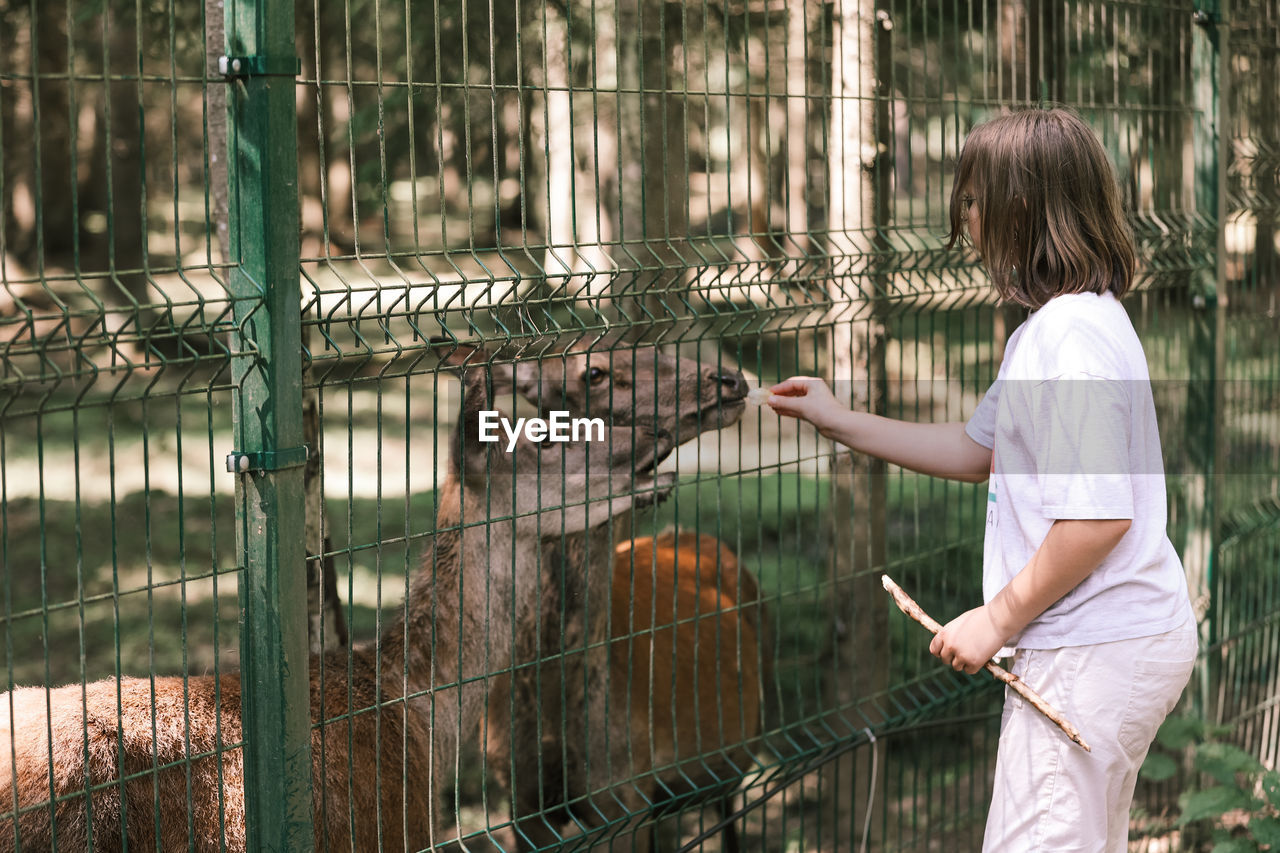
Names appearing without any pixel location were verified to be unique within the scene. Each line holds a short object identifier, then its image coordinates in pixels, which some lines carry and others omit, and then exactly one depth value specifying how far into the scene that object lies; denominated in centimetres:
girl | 282
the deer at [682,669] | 552
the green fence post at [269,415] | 284
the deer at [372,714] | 306
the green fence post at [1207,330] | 595
